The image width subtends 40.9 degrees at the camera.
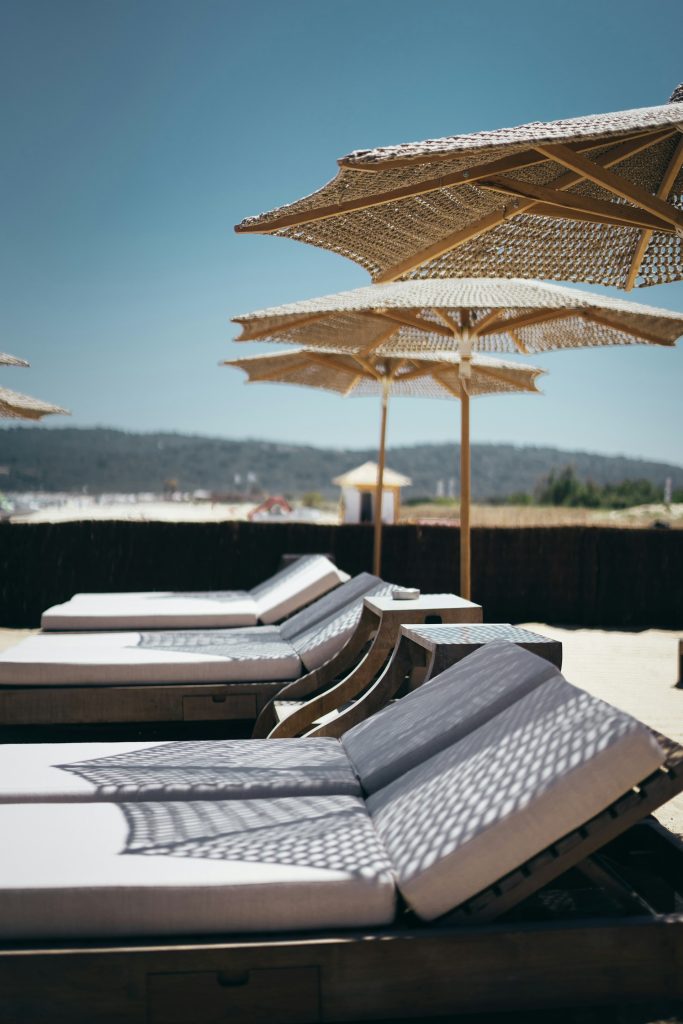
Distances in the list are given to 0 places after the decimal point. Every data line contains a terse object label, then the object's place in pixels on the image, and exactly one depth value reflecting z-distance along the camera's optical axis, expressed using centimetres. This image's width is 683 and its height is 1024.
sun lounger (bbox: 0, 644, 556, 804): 229
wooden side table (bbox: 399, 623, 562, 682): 280
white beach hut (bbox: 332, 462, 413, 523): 1966
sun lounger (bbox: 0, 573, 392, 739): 415
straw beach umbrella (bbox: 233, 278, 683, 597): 569
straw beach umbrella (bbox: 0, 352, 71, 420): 738
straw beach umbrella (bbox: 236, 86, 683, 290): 250
